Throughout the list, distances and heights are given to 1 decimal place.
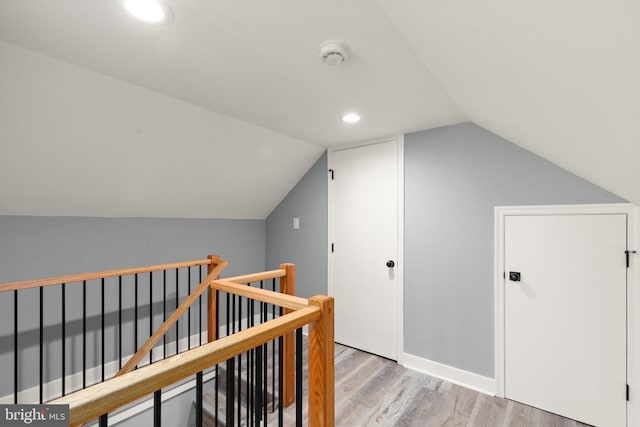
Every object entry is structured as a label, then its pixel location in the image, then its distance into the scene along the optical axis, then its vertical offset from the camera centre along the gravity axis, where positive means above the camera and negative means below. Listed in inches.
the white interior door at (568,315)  73.9 -26.8
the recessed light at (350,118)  91.5 +32.0
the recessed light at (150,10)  44.6 +32.8
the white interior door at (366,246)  111.0 -11.5
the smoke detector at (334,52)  53.8 +31.4
